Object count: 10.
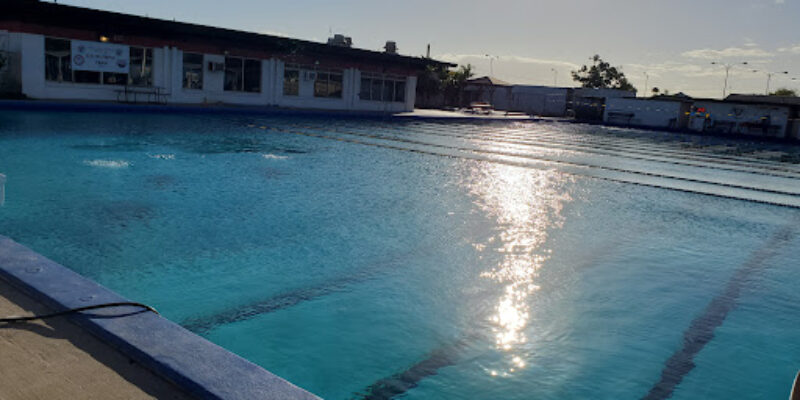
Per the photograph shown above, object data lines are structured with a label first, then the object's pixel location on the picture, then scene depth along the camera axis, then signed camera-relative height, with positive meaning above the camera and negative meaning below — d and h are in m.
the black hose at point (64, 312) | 2.82 -1.10
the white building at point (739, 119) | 32.09 +1.28
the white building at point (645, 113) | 35.84 +1.38
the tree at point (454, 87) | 49.53 +2.81
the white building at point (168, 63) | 21.02 +1.67
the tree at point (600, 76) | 75.56 +7.21
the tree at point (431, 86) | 44.19 +2.47
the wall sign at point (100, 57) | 22.05 +1.46
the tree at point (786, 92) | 90.05 +8.28
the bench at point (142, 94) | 23.34 +0.14
